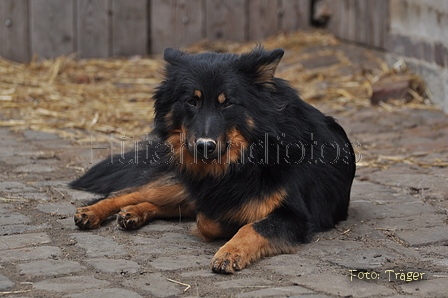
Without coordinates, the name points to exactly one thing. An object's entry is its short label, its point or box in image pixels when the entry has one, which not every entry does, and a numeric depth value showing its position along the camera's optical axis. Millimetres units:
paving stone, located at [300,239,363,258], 7238
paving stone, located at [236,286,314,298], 5676
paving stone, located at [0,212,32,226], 7989
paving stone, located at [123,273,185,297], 5730
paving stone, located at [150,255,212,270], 6562
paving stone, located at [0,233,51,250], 7069
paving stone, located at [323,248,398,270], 6677
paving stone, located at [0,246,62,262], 6594
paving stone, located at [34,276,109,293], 5723
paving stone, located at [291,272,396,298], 5770
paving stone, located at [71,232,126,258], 6961
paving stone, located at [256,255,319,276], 6516
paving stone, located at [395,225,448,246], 7547
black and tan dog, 7332
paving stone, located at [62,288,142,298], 5559
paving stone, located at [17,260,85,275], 6187
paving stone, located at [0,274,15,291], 5680
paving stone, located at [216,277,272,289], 5977
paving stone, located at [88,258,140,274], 6359
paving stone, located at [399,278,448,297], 5742
